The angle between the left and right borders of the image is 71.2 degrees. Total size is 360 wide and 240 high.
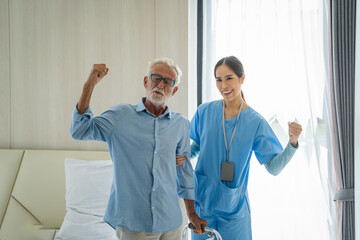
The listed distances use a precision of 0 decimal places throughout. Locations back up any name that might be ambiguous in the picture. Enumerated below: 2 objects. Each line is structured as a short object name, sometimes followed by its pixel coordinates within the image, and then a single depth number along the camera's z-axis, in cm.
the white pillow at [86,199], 172
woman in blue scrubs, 142
